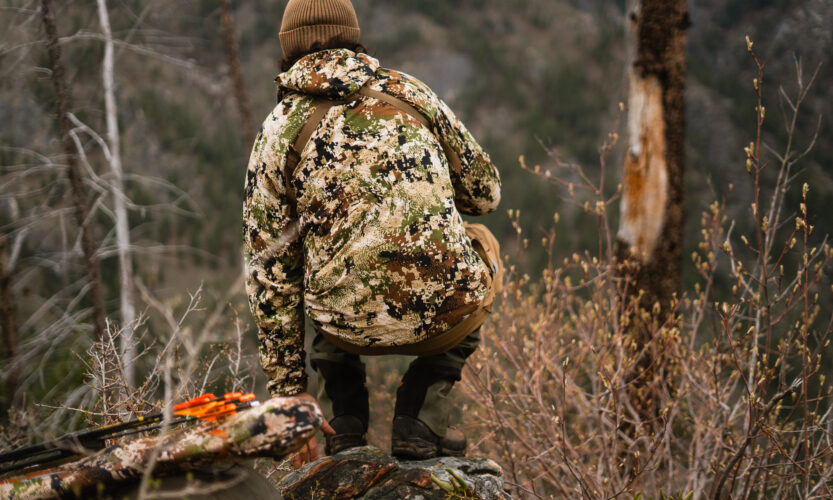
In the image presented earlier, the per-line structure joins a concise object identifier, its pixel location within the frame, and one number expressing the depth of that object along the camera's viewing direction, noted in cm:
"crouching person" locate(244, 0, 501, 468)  189
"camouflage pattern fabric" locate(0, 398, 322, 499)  142
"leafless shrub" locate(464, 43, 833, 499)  229
